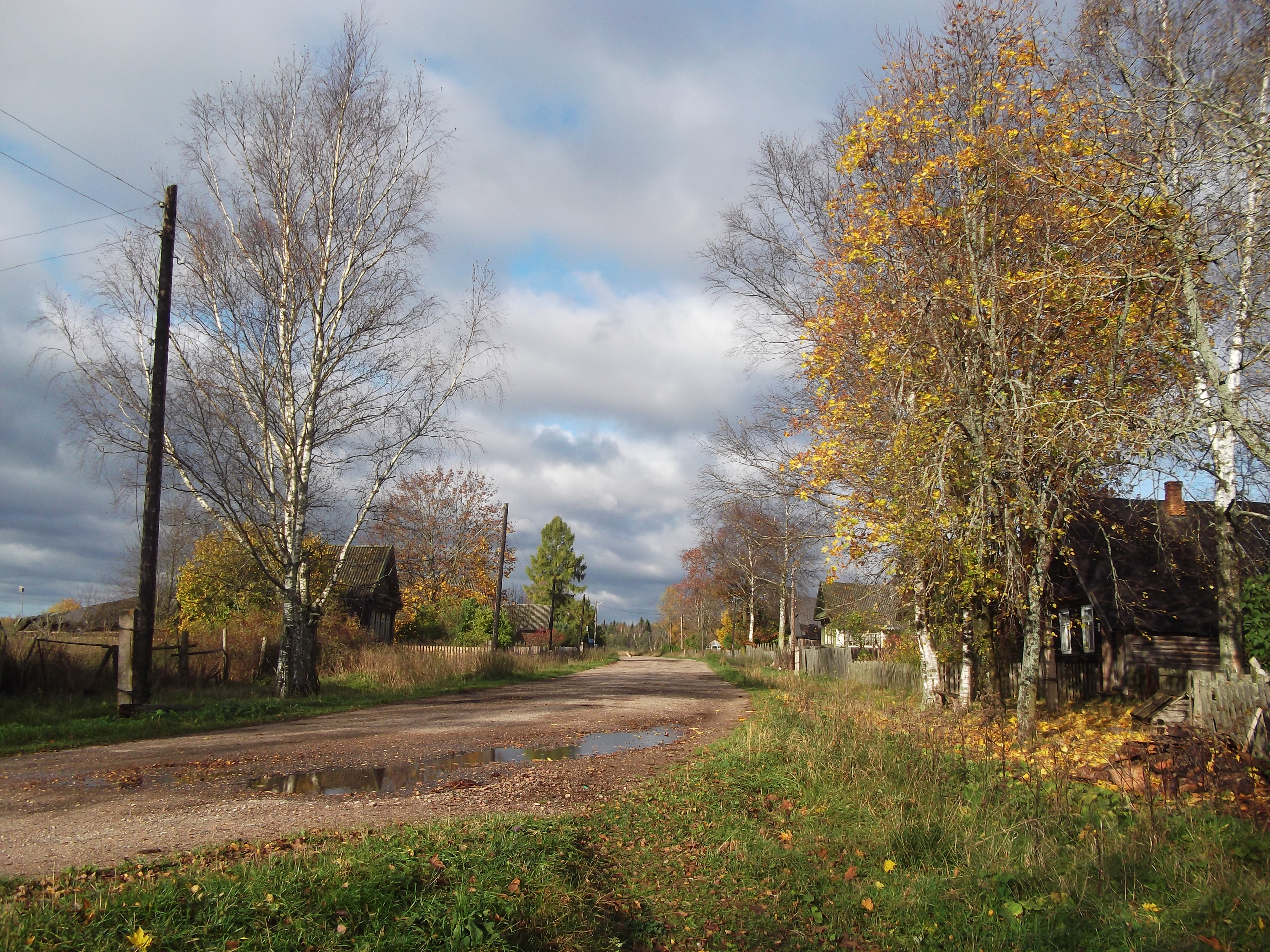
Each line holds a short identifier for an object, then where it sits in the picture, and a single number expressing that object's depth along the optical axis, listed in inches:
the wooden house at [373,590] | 1494.8
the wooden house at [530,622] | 2573.8
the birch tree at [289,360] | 670.5
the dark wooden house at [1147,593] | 698.8
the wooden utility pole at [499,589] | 1294.3
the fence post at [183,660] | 705.6
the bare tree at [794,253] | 713.0
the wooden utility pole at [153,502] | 538.9
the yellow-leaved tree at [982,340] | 399.2
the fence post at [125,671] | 529.3
